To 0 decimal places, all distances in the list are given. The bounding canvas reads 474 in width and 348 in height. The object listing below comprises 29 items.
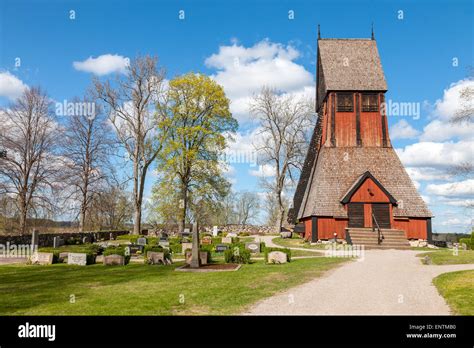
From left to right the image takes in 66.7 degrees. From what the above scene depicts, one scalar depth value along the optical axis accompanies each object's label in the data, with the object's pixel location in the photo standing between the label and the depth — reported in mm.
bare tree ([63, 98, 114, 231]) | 35188
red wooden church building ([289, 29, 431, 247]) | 29516
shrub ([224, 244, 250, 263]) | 17922
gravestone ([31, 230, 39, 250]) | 22947
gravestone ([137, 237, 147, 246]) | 28086
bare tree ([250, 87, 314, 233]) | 45062
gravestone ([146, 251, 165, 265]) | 18109
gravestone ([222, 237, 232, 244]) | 31078
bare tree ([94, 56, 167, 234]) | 36188
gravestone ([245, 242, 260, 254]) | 23448
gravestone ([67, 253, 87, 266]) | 17906
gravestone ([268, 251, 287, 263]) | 17672
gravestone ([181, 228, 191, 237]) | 32769
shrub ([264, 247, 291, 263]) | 18031
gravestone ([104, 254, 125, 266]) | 17766
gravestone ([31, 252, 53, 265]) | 18109
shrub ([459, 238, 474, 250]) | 26512
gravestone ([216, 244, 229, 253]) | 23141
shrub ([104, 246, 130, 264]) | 18078
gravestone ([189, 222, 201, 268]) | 16209
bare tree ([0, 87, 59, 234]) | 29188
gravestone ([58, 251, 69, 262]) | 18770
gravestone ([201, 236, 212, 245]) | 29016
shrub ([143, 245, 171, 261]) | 18359
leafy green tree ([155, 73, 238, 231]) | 33250
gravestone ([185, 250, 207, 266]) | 17150
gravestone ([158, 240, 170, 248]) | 25984
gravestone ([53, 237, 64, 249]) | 27297
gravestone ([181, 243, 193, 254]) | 24320
